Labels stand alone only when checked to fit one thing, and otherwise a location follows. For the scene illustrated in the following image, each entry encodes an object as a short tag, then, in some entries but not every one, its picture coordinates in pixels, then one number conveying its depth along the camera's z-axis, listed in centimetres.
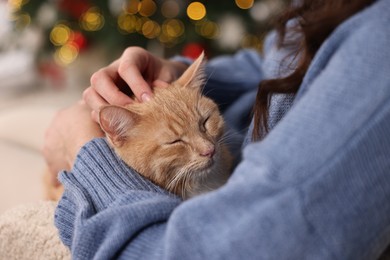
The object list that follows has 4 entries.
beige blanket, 80
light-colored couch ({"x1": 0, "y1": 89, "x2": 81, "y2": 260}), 81
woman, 56
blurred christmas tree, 236
